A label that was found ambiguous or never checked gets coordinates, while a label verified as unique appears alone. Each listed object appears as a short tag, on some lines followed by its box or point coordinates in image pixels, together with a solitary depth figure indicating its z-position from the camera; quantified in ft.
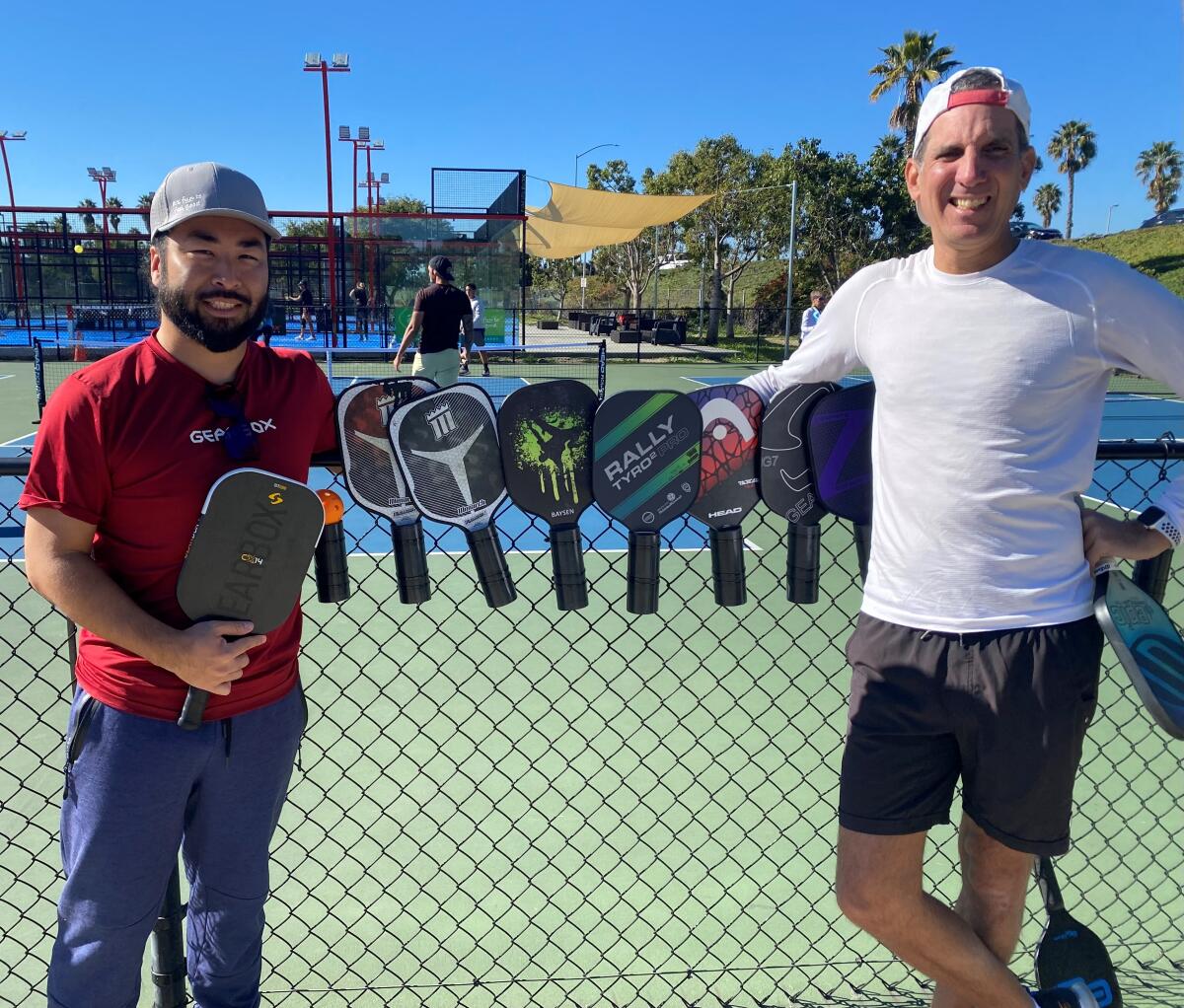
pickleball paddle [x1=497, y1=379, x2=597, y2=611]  6.84
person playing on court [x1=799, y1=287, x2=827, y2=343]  64.39
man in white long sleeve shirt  5.56
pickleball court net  56.24
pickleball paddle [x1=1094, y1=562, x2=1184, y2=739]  5.78
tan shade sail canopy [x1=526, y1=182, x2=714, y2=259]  84.23
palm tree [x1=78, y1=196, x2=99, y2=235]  87.81
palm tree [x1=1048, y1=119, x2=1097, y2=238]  214.07
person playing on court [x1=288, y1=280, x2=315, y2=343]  76.77
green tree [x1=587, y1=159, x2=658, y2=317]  123.34
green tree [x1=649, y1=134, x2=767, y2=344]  100.94
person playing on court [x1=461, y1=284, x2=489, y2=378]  59.26
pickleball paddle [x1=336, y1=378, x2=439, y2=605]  6.52
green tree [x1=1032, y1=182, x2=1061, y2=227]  234.58
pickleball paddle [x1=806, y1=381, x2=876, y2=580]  7.08
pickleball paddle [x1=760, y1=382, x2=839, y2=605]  7.07
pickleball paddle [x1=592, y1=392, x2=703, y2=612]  7.02
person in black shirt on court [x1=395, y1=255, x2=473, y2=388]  34.12
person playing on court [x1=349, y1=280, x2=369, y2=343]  73.84
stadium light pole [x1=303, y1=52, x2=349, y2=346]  67.72
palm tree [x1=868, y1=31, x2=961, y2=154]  112.06
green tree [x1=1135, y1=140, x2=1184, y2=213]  223.71
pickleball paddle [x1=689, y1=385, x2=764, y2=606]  7.18
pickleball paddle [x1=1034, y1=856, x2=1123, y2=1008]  6.97
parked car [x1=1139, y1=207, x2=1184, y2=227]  169.99
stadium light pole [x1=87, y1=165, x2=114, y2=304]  105.40
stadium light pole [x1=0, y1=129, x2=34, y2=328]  76.62
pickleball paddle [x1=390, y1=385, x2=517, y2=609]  6.61
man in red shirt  5.13
